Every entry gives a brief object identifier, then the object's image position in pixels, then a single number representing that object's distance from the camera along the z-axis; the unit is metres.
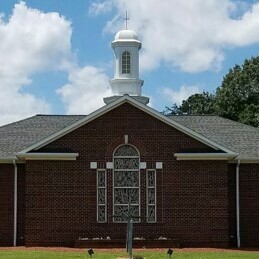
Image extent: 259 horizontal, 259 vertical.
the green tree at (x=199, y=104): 64.12
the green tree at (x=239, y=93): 60.59
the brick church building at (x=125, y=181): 33.28
